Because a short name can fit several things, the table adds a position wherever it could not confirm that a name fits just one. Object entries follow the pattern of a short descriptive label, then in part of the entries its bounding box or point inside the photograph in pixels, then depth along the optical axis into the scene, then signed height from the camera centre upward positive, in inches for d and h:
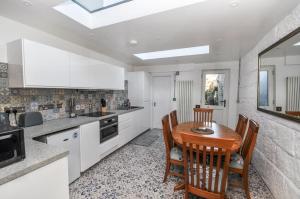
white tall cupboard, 166.0 +6.1
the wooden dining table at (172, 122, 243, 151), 70.3 -21.4
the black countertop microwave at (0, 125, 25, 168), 36.6 -13.0
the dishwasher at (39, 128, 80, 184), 67.7 -24.3
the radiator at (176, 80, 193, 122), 170.6 -5.4
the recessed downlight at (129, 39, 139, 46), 96.0 +37.7
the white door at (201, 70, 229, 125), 158.6 +2.8
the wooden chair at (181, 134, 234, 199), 47.9 -29.5
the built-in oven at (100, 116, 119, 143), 100.9 -24.3
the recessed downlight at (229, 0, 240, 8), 53.6 +35.4
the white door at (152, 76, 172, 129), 186.1 -3.0
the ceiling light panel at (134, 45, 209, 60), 126.3 +40.9
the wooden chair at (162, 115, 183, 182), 75.9 -31.7
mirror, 58.2 +8.2
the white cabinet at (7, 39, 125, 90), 66.1 +16.2
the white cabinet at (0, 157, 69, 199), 34.1 -23.5
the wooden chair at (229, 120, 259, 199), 60.0 -30.9
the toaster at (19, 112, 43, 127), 71.0 -11.5
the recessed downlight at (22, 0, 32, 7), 56.5 +38.0
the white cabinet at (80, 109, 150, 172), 85.7 -32.3
